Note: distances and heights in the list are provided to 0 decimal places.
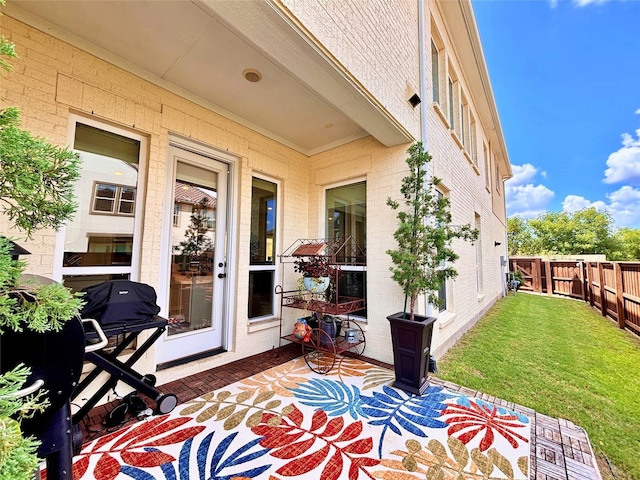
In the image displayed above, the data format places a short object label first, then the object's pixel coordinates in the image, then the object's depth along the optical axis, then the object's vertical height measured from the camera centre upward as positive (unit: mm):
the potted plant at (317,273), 3281 -185
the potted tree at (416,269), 2723 -106
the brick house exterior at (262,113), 2027 +1590
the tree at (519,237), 27103 +2563
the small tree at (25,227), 630 +106
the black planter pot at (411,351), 2686 -978
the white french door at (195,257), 3020 +2
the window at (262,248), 3770 +142
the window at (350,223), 3932 +586
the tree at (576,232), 22698 +2668
